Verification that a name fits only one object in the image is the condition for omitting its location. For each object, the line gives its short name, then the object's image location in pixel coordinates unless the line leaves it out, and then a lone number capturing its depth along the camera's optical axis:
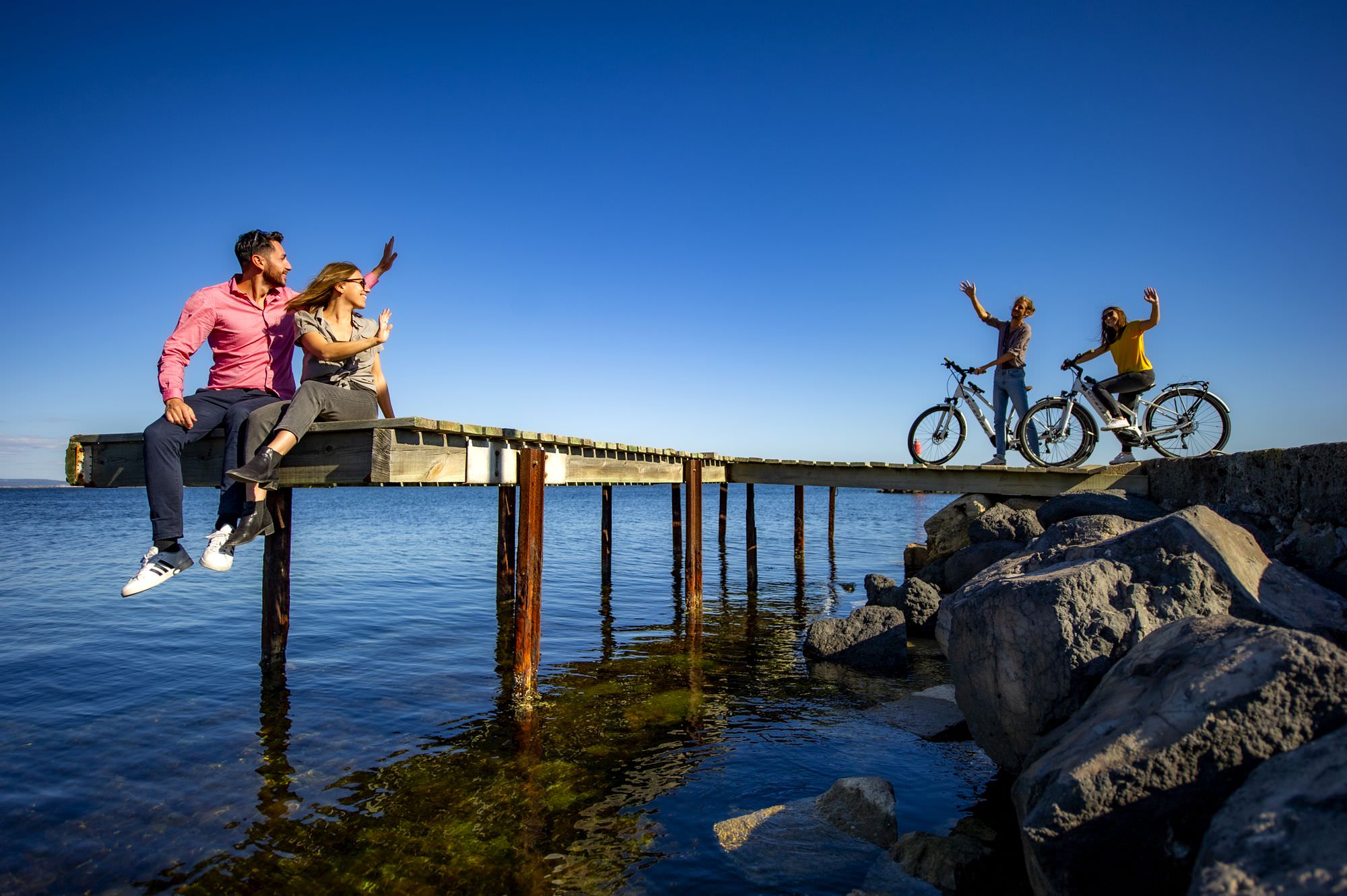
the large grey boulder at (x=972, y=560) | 10.85
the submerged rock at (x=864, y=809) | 4.52
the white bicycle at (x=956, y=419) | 12.45
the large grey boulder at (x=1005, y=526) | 11.40
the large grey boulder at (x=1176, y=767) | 2.74
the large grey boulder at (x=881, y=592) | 11.96
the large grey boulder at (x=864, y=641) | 9.20
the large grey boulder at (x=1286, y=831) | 2.06
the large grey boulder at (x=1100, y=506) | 9.53
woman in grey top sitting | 5.73
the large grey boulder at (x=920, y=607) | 10.87
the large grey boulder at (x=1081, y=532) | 5.59
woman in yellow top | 10.74
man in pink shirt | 5.55
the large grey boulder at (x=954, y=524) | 13.86
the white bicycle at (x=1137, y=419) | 10.81
